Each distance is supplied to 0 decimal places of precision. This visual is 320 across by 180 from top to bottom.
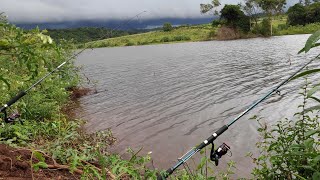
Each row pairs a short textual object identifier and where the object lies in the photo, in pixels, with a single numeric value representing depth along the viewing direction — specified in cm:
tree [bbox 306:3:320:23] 6520
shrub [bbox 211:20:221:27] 6951
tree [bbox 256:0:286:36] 7105
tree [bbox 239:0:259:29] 6980
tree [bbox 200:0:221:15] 7652
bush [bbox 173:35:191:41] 7429
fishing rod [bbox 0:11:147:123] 384
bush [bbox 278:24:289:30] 7038
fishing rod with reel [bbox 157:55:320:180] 289
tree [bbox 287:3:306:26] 6872
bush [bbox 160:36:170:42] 7653
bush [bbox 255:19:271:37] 6407
